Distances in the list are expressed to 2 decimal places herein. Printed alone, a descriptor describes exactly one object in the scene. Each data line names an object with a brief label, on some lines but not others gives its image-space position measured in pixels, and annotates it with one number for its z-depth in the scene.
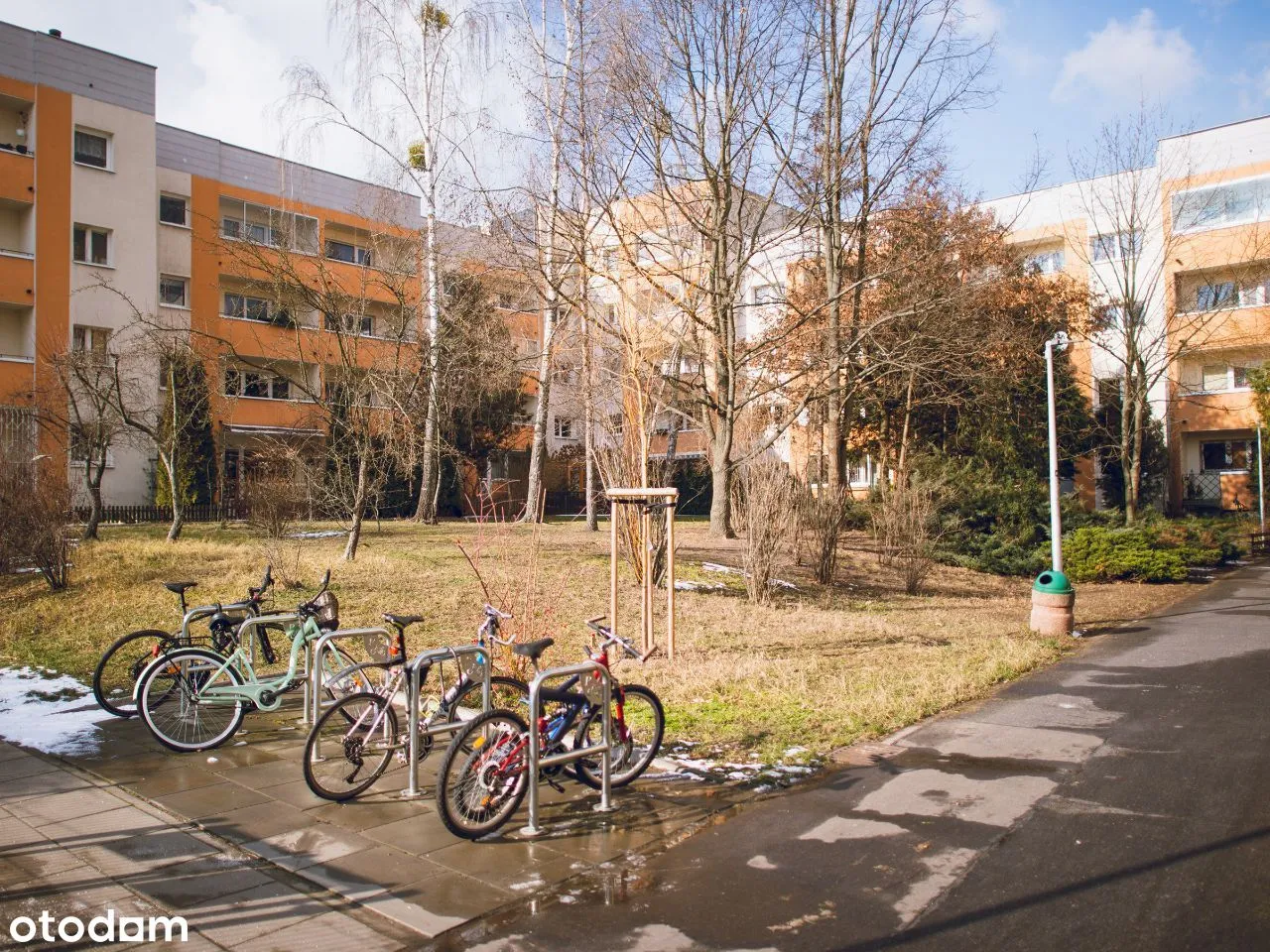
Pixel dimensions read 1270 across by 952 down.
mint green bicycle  6.52
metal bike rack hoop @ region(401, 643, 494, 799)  5.39
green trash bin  11.78
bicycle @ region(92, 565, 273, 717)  7.39
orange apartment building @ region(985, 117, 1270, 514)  29.64
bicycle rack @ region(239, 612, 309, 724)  7.10
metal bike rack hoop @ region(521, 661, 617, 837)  4.94
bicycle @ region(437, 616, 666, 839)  4.80
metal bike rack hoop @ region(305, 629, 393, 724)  6.30
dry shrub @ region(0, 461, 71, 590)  12.99
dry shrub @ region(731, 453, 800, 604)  13.26
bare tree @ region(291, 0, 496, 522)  19.73
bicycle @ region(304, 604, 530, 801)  5.39
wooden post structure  8.82
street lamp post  12.60
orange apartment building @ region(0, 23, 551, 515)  28.98
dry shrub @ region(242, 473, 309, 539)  14.16
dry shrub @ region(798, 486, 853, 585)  15.79
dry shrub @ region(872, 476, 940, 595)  16.06
